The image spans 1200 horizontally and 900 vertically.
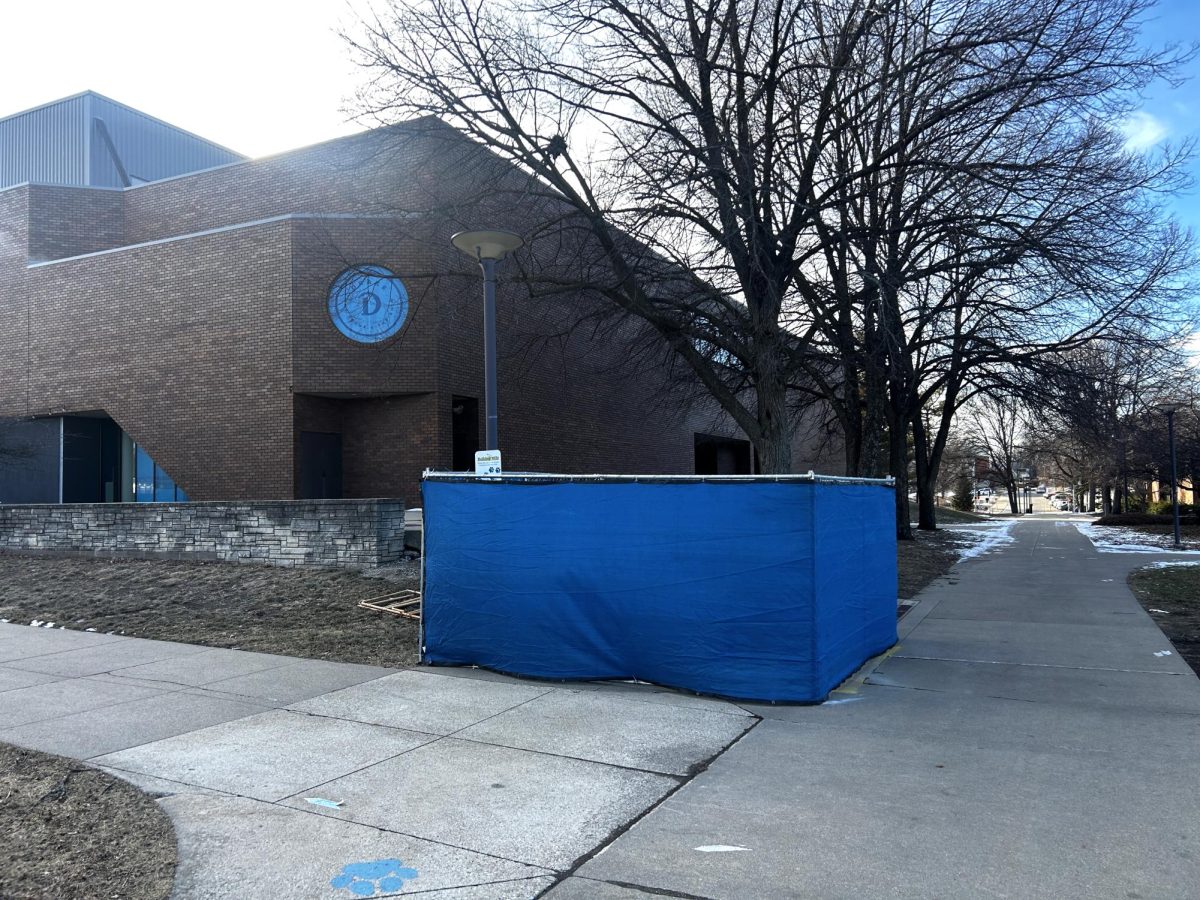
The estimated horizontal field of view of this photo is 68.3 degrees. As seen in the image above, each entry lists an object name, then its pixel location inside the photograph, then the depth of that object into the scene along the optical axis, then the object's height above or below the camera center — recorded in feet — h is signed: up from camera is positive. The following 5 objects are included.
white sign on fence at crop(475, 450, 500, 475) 29.94 +0.64
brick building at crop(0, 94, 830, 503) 66.90 +11.43
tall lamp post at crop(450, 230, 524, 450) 32.12 +8.39
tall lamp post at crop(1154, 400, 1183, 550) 79.30 +3.11
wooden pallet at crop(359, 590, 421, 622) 35.17 -5.10
